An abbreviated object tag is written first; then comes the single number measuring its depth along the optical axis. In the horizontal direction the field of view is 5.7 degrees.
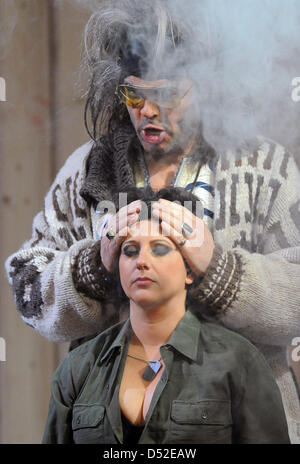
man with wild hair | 5.61
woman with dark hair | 5.56
